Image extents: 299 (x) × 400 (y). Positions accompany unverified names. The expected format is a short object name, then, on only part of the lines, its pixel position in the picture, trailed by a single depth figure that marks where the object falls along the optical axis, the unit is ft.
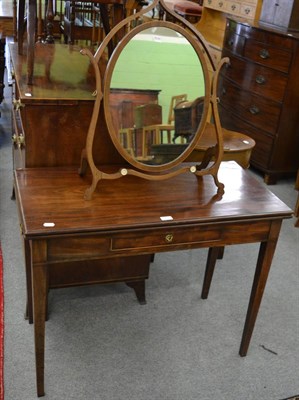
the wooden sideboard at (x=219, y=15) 13.75
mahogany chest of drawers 11.09
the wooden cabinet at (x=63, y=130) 5.68
